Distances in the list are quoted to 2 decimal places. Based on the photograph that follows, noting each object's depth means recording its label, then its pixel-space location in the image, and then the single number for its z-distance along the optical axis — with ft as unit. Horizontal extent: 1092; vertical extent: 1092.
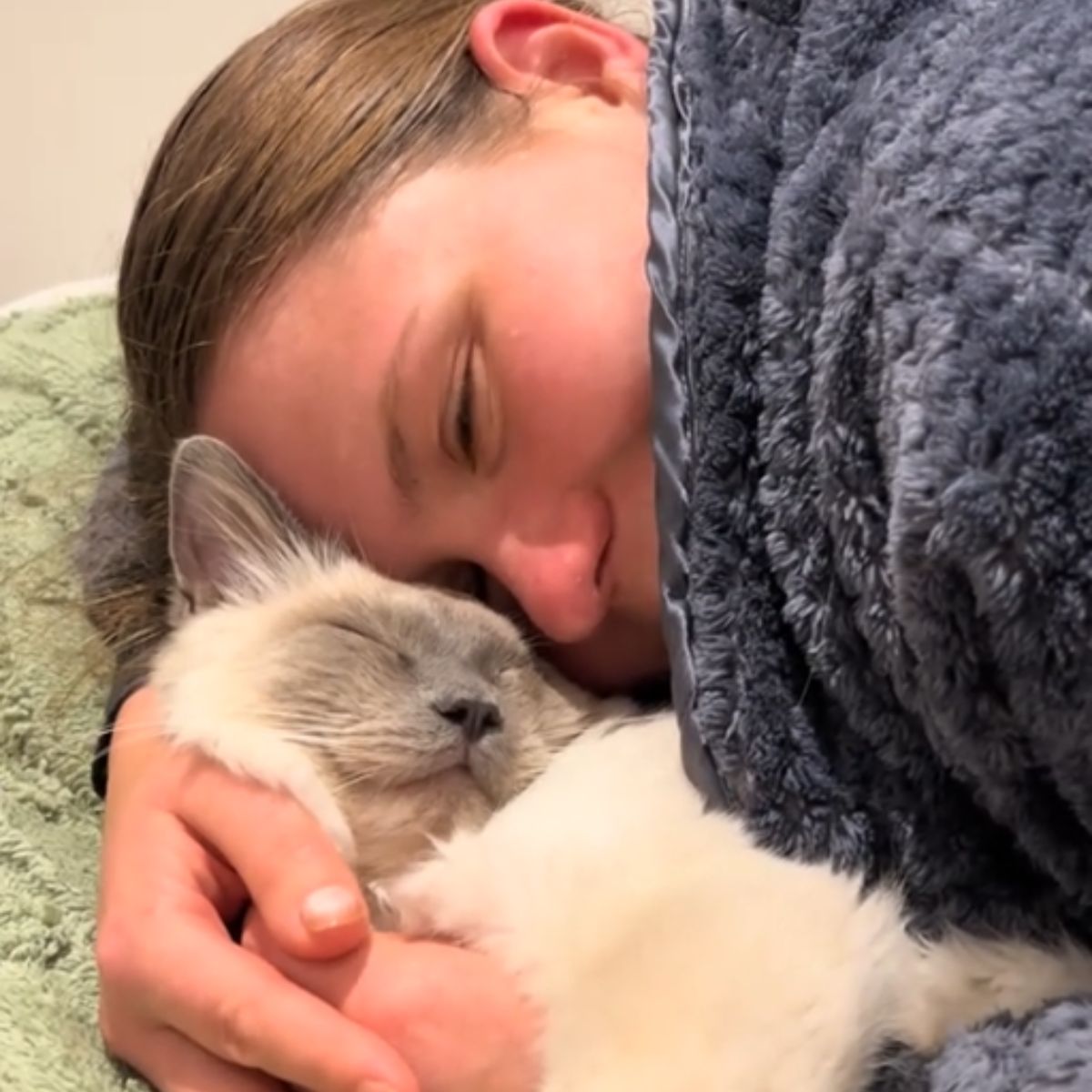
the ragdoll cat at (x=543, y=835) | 0.84
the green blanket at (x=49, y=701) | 1.04
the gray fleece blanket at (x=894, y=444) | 0.78
